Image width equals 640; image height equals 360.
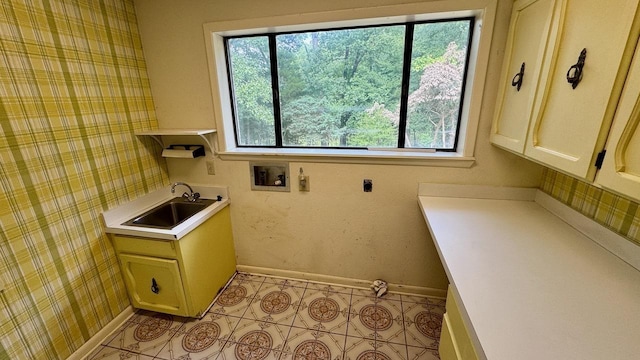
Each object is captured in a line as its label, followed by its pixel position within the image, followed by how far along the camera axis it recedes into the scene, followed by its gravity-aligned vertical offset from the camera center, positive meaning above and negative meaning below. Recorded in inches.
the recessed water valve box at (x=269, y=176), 76.2 -20.0
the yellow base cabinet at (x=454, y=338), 36.3 -35.7
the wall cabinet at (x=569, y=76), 30.8 +3.6
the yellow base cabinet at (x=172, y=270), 63.7 -41.1
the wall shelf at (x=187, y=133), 69.9 -6.4
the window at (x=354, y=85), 64.9 +5.6
